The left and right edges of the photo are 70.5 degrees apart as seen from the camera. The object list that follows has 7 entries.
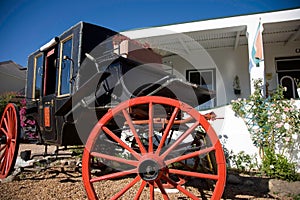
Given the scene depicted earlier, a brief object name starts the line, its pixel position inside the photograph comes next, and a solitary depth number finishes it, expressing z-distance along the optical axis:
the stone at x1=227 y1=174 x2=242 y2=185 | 3.38
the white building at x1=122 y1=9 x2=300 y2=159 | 5.48
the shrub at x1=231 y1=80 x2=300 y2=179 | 4.06
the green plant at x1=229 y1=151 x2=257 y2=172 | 4.30
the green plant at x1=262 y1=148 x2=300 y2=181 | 3.60
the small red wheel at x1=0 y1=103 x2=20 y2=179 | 3.27
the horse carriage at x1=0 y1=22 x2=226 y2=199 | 1.89
